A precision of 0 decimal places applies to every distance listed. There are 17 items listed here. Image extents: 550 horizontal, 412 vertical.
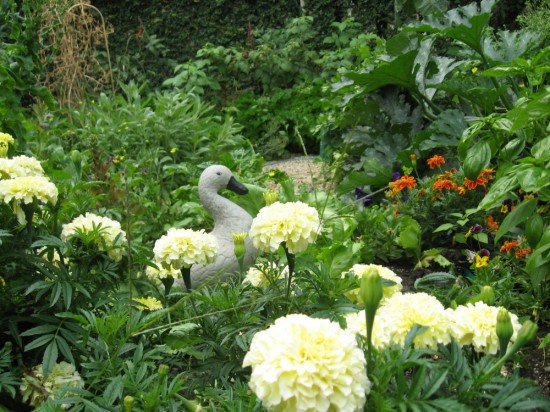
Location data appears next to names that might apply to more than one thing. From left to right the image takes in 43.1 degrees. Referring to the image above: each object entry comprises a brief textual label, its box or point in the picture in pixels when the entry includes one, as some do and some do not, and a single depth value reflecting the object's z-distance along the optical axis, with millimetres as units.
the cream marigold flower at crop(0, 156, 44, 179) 1771
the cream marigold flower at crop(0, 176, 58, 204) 1636
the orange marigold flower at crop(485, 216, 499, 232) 3277
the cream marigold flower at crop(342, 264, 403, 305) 1618
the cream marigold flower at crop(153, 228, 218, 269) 1806
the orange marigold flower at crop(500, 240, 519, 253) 2916
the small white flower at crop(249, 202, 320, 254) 1566
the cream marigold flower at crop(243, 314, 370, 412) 925
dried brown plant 6277
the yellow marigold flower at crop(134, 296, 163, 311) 1887
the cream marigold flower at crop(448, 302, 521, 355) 1214
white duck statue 2812
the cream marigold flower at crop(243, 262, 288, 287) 1723
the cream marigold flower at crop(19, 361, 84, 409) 1637
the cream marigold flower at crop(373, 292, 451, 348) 1197
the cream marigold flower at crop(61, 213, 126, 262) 1754
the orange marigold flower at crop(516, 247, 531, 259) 2863
